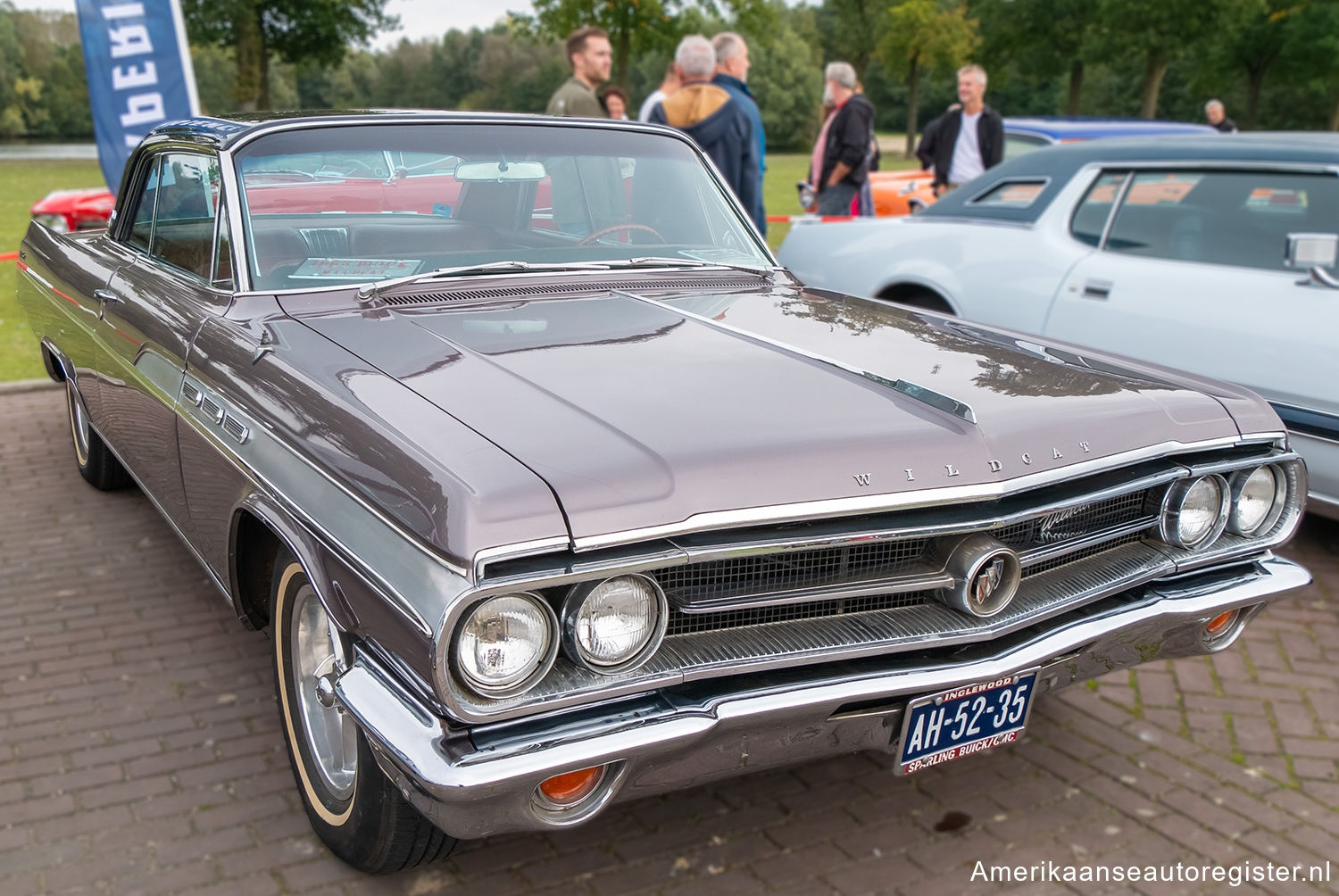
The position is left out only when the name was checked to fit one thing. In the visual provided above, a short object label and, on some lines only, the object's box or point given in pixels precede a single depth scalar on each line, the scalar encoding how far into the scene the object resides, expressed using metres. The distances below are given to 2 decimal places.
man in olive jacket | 7.18
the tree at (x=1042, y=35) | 34.84
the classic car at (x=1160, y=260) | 4.30
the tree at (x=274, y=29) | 32.25
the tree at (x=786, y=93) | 64.19
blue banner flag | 8.48
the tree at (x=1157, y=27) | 29.73
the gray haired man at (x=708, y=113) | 6.66
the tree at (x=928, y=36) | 45.16
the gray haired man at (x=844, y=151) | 7.64
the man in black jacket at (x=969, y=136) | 8.72
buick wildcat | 1.95
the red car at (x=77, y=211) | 11.11
